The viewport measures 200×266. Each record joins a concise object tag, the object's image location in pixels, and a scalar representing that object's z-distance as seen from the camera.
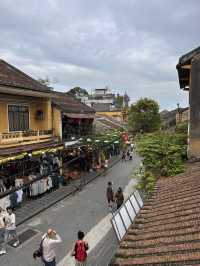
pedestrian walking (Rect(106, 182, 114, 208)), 10.65
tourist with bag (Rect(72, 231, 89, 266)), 5.94
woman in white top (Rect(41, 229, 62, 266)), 5.76
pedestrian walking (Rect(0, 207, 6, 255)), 7.35
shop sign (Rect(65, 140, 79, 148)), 14.16
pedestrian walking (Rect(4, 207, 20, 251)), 7.46
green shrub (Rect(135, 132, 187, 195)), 6.82
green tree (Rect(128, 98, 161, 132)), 28.50
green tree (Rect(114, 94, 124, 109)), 56.73
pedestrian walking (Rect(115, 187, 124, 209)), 10.20
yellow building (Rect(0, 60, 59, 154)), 11.09
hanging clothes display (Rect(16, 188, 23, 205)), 10.31
